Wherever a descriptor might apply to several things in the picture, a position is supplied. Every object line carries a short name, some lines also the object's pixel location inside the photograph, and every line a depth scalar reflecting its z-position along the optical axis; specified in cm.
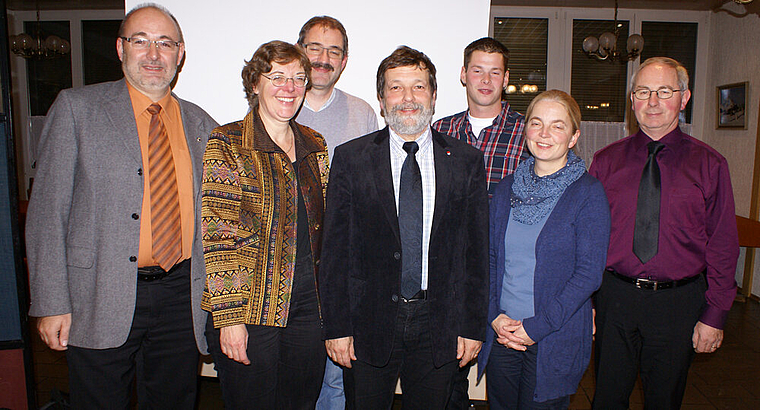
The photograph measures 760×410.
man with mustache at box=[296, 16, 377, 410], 248
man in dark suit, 184
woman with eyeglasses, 173
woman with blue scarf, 184
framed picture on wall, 591
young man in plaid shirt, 239
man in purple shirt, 213
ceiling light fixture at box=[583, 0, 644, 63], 588
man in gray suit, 180
